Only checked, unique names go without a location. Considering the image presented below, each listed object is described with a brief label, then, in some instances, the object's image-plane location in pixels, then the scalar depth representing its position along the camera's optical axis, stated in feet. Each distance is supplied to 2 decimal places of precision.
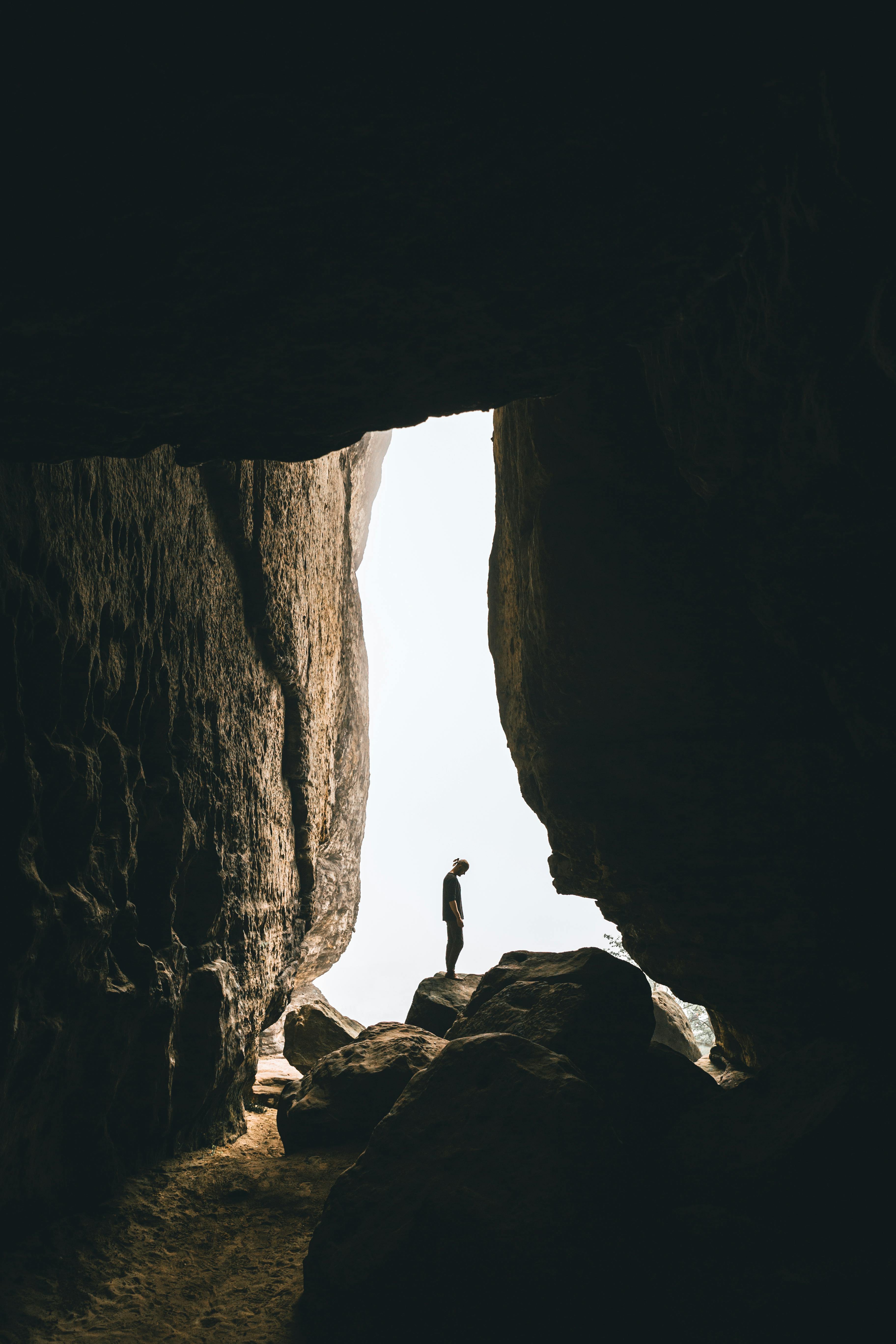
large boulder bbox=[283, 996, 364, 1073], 34.58
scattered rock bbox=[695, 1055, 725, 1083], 34.96
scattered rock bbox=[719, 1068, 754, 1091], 30.83
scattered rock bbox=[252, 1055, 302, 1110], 29.94
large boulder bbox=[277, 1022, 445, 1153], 22.38
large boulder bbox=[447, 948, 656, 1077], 20.43
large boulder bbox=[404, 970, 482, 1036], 31.91
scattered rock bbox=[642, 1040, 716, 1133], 19.70
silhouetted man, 39.27
